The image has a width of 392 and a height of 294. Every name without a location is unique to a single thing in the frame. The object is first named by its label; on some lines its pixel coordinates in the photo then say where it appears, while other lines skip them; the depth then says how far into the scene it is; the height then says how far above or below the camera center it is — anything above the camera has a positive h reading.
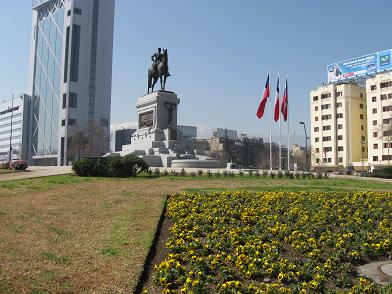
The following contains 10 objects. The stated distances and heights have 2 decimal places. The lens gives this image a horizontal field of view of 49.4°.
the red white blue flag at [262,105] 42.46 +6.65
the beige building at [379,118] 82.75 +11.16
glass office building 136.25 +32.31
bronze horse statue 44.28 +10.26
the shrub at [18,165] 33.21 +0.19
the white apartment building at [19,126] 156.25 +15.81
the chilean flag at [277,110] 43.66 +6.33
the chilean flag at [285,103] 43.94 +7.18
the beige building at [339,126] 92.06 +10.51
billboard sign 89.81 +23.76
